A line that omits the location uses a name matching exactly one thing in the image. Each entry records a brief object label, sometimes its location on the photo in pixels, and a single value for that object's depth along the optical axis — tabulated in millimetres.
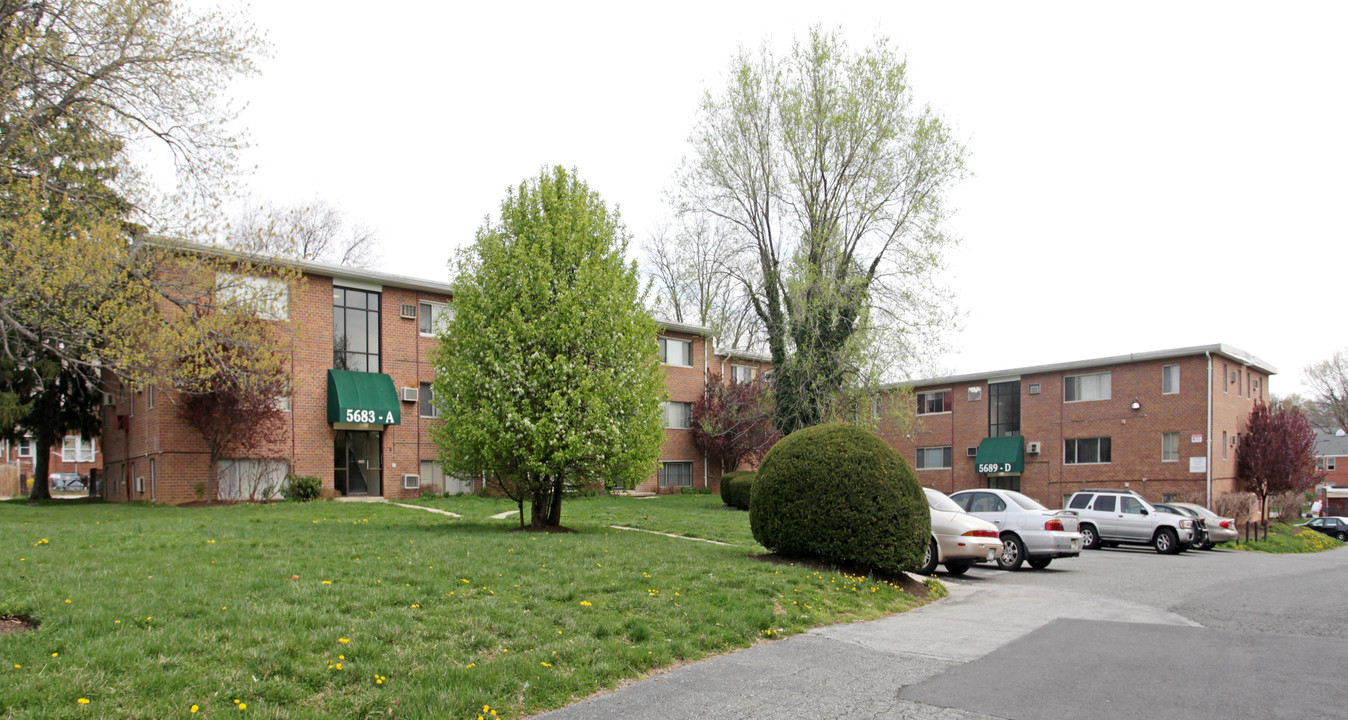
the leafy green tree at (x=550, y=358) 15164
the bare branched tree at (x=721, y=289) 30562
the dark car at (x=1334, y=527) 45656
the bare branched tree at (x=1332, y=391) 72062
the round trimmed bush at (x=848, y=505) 11828
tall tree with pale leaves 27328
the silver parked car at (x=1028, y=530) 16500
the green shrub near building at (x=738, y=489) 29172
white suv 23562
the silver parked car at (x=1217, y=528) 25578
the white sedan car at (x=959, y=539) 14531
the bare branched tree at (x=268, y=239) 17328
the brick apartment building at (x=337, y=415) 24781
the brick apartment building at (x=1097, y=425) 34750
